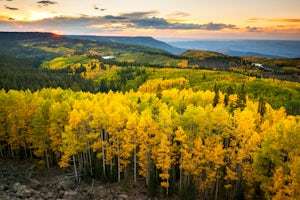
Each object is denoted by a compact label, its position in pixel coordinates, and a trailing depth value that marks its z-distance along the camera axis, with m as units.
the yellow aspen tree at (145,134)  46.38
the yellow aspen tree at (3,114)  60.22
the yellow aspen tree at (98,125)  50.56
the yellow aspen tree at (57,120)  54.22
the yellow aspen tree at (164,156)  44.31
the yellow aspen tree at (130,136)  47.69
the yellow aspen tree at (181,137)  43.93
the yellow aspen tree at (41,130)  55.53
